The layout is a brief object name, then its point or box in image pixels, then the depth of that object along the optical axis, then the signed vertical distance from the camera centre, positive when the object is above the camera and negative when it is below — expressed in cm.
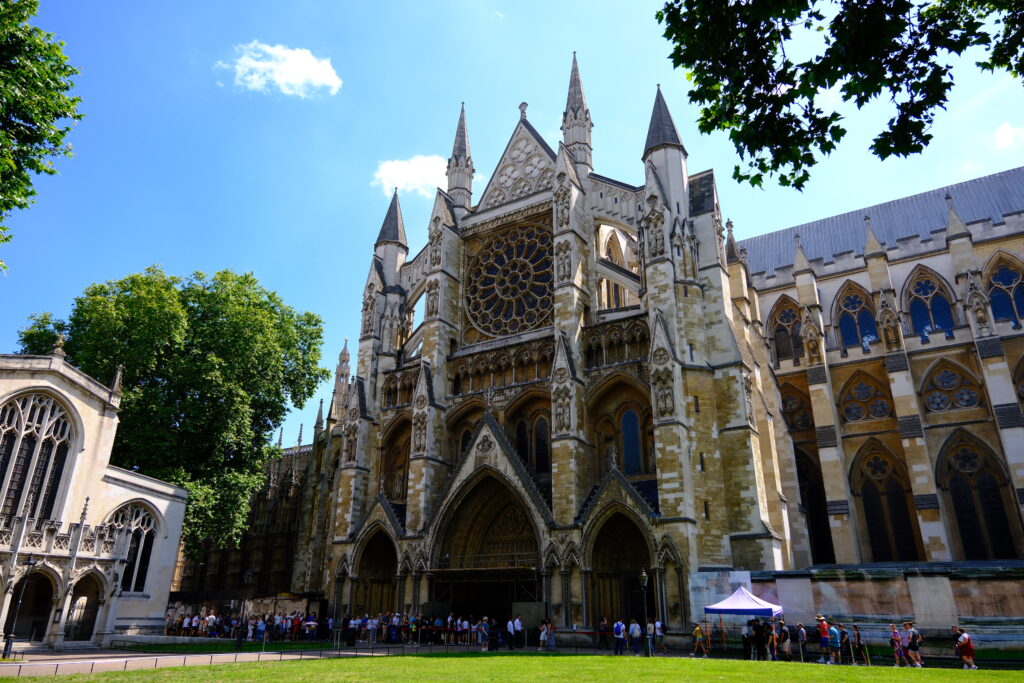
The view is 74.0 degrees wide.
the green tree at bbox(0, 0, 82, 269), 1174 +862
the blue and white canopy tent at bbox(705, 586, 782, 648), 1616 +23
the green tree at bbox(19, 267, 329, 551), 2705 +910
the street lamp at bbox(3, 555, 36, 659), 1705 -72
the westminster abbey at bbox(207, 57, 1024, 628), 2164 +761
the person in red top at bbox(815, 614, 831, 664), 1612 -46
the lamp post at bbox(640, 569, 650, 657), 1718 +75
